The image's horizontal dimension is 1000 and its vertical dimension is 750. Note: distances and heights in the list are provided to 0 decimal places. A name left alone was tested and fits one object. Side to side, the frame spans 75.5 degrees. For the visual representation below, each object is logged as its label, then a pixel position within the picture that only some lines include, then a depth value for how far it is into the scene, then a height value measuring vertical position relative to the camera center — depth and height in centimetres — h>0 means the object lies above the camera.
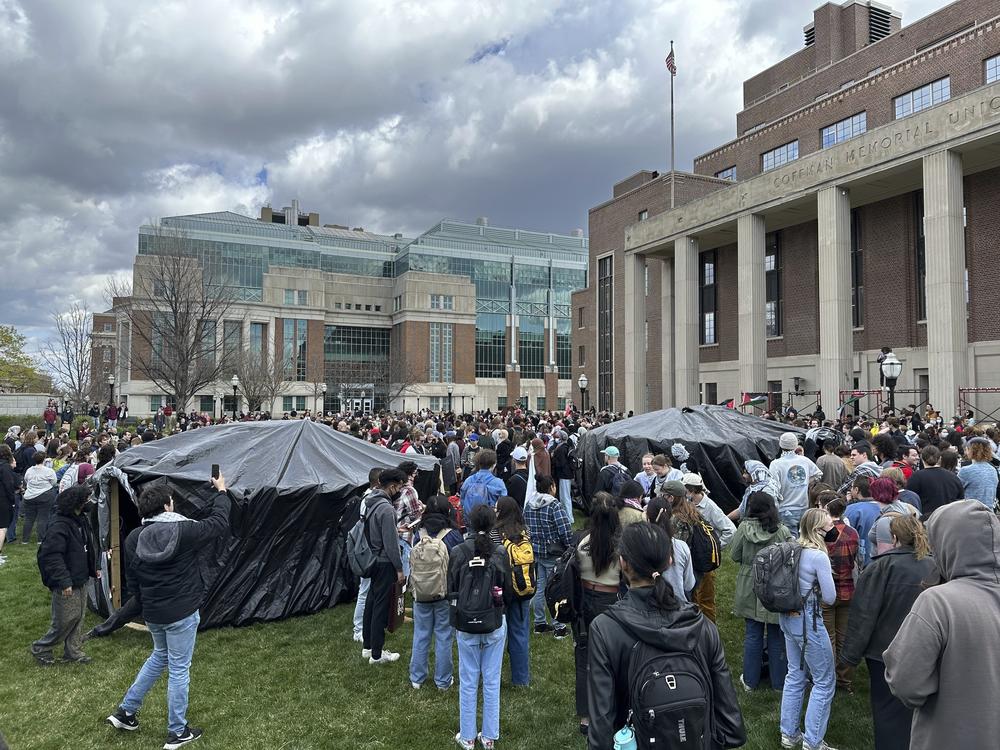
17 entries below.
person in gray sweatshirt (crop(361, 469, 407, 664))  671 -180
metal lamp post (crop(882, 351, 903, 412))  1744 +53
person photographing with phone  521 -158
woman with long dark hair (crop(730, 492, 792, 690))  572 -178
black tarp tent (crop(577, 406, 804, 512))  1403 -116
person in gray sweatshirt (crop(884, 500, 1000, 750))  250 -102
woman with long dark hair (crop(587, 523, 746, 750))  288 -114
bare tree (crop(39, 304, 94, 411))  4006 +221
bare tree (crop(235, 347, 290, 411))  5208 +136
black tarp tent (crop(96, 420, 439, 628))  845 -162
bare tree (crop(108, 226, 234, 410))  2858 +406
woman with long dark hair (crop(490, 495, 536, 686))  551 -132
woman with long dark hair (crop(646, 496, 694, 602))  501 -130
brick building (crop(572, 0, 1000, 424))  2570 +810
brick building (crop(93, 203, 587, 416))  7744 +1078
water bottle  276 -150
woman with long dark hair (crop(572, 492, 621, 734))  500 -133
